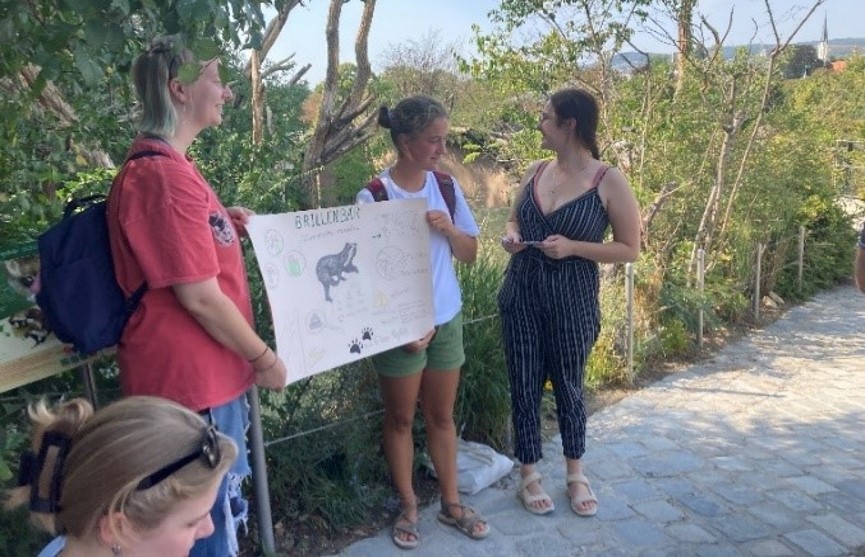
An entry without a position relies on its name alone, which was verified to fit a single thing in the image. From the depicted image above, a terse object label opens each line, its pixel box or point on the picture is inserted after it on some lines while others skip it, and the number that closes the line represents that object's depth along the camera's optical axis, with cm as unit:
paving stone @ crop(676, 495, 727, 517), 378
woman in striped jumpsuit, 348
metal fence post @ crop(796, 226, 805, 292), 875
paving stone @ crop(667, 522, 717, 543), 353
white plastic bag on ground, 389
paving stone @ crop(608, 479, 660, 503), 395
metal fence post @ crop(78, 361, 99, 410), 264
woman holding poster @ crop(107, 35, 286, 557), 212
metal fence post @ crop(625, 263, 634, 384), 573
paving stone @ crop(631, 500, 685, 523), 373
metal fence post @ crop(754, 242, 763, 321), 784
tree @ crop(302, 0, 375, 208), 723
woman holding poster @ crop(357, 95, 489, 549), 309
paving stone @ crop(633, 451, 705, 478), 425
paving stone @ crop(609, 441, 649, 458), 449
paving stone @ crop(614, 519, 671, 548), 351
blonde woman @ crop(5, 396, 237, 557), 151
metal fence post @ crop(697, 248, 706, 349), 685
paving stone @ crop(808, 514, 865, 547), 351
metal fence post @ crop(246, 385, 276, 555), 301
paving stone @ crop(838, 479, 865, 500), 398
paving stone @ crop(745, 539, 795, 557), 340
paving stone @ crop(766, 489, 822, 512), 383
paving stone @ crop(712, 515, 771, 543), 354
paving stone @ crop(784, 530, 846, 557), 342
